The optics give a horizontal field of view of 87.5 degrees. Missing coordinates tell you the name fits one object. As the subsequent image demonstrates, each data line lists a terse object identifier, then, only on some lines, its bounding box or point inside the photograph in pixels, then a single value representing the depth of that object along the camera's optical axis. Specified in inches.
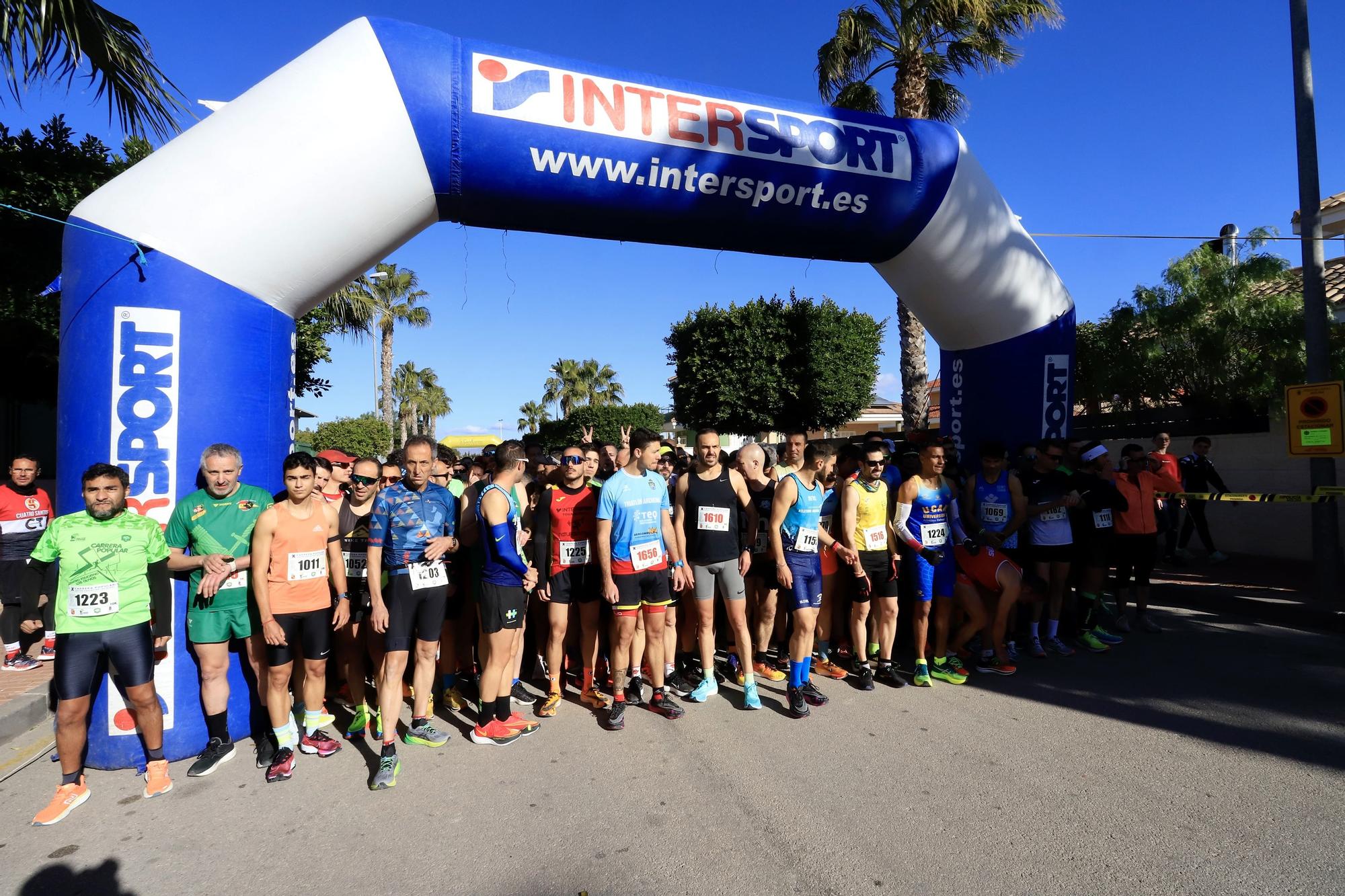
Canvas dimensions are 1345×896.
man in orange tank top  156.0
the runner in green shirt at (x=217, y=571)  157.2
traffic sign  269.1
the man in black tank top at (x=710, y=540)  192.5
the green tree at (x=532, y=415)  2315.5
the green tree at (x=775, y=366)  714.2
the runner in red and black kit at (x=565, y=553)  194.9
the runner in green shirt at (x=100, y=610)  140.9
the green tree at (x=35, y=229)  347.9
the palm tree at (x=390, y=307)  1541.6
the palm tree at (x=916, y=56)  470.0
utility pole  286.2
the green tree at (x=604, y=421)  1540.4
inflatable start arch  160.7
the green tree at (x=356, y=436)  1457.9
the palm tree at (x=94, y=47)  227.8
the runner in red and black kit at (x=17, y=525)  242.0
